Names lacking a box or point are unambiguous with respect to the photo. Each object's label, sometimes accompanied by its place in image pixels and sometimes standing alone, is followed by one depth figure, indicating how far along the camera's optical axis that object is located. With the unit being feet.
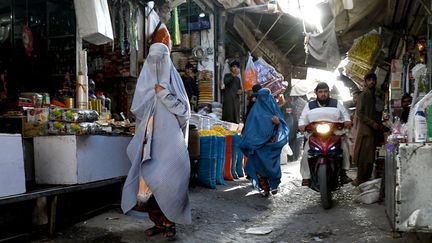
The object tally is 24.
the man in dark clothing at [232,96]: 36.11
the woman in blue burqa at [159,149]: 13.58
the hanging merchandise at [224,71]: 37.67
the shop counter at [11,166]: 11.97
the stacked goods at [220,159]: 24.99
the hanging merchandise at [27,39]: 25.04
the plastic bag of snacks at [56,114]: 15.19
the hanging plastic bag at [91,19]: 18.51
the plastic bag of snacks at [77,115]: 15.14
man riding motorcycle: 20.12
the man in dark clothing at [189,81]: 33.19
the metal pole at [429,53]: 18.84
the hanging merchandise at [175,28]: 33.86
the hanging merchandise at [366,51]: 29.76
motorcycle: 19.25
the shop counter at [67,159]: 14.65
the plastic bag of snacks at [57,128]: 15.10
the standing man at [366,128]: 24.32
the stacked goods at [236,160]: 28.68
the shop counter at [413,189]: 10.60
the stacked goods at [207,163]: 24.00
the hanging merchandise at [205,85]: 36.40
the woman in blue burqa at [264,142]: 23.32
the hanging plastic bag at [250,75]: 36.14
